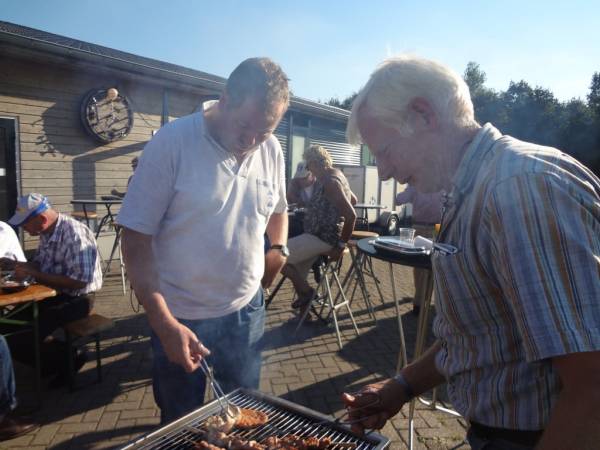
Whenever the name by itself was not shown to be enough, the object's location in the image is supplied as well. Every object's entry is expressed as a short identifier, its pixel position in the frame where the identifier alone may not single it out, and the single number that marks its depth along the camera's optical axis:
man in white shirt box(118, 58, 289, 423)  1.76
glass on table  3.74
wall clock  7.24
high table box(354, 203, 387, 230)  9.13
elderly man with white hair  0.80
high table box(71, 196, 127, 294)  6.59
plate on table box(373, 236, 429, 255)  3.09
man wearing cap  3.78
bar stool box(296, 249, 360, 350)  4.91
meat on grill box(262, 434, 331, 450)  1.57
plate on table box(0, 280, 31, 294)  3.25
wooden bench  3.64
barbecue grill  1.59
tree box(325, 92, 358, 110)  58.56
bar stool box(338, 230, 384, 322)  5.50
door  6.44
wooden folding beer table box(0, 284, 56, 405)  3.13
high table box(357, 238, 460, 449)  2.98
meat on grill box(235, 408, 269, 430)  1.71
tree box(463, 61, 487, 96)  47.19
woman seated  5.21
